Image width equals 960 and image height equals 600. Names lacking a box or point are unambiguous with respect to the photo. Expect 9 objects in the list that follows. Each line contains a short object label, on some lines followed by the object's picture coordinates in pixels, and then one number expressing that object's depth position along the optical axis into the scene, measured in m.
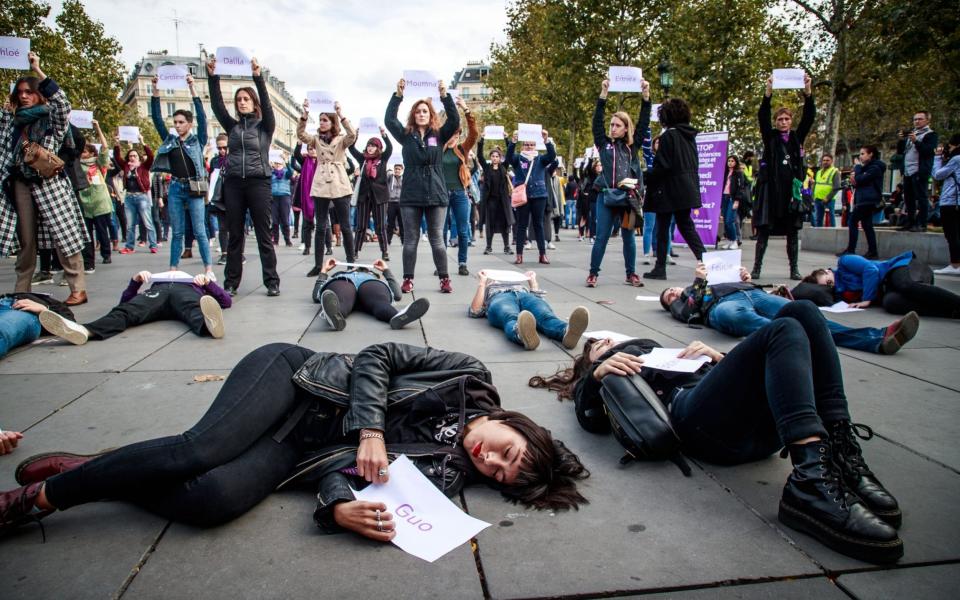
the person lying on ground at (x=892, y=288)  5.75
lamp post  15.84
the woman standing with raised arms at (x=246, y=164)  6.60
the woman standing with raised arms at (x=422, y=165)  7.06
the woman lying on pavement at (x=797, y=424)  1.97
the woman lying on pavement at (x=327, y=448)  2.03
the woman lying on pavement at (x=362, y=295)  5.09
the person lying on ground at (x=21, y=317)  4.38
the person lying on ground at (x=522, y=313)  4.48
